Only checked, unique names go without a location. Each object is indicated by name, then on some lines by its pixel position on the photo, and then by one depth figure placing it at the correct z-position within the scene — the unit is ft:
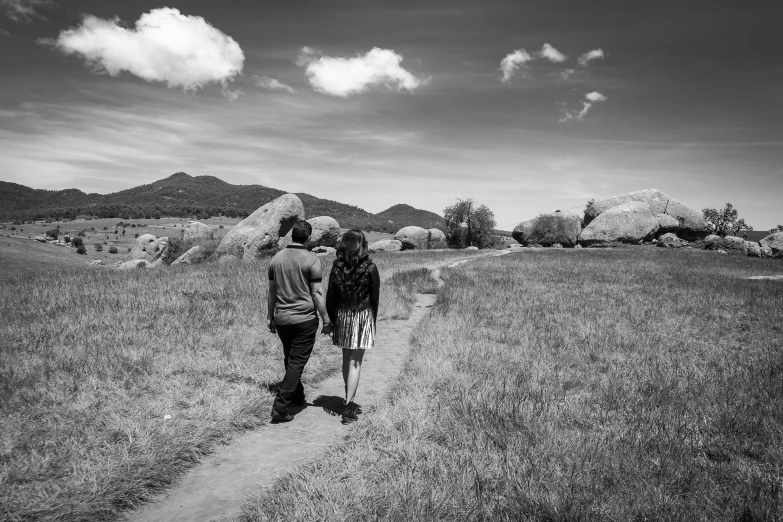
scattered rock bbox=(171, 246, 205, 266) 92.53
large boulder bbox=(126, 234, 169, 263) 124.09
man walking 17.15
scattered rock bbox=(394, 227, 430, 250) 173.78
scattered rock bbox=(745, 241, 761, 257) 125.95
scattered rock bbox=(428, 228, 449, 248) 181.57
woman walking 16.97
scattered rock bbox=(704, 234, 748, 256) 133.28
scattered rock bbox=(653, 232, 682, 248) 150.51
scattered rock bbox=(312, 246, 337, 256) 118.81
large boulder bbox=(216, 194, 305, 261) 94.68
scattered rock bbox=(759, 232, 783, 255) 119.34
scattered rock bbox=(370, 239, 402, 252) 162.20
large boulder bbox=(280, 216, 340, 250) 124.36
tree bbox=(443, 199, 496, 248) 186.91
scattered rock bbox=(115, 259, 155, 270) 97.35
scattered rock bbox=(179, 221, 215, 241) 113.19
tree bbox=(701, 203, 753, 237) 189.98
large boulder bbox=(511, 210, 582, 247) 181.06
